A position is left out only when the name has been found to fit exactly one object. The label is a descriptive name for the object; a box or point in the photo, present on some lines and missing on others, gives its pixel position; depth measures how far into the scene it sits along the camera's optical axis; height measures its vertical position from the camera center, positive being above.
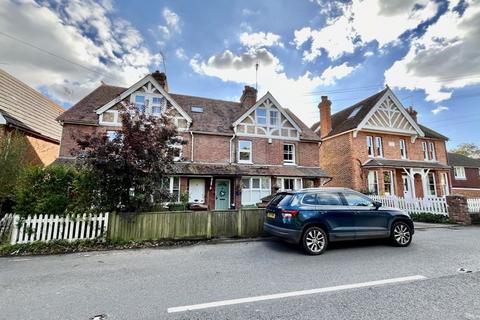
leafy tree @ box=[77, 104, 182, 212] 7.91 +1.18
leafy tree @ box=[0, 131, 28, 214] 9.55 +1.36
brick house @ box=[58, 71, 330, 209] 14.61 +3.81
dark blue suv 6.58 -0.68
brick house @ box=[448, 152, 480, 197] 30.32 +2.87
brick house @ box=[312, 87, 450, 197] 18.70 +3.90
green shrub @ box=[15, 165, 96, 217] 7.60 +0.18
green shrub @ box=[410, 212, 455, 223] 12.40 -1.19
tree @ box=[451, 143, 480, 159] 48.94 +9.73
